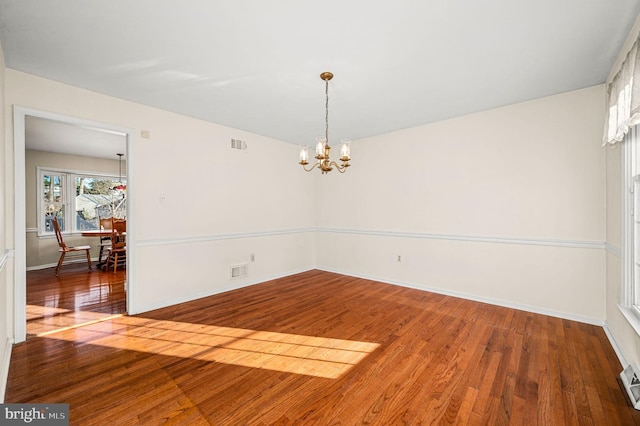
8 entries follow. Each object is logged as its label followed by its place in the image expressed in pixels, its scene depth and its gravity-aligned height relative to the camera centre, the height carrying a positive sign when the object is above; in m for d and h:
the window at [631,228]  2.09 -0.13
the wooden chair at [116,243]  5.39 -0.67
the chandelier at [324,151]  2.69 +0.64
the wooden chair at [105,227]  6.37 -0.39
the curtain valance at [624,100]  1.71 +0.82
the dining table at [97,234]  5.60 -0.48
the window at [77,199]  6.09 +0.32
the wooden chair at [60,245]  5.23 -0.67
